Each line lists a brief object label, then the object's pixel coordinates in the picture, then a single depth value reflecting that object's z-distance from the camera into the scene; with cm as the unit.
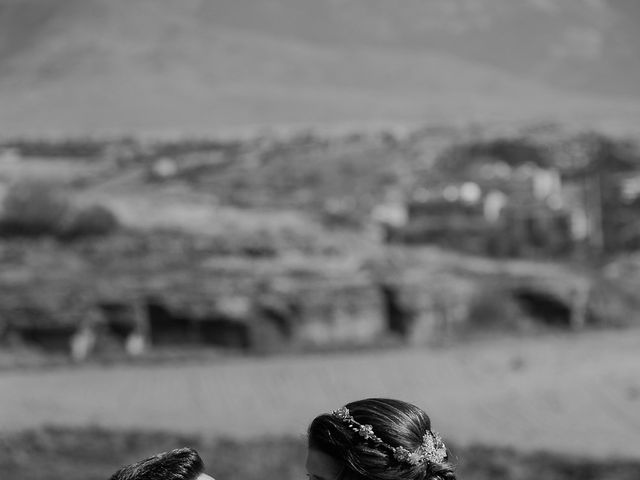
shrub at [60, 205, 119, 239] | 2652
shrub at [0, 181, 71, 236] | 2664
